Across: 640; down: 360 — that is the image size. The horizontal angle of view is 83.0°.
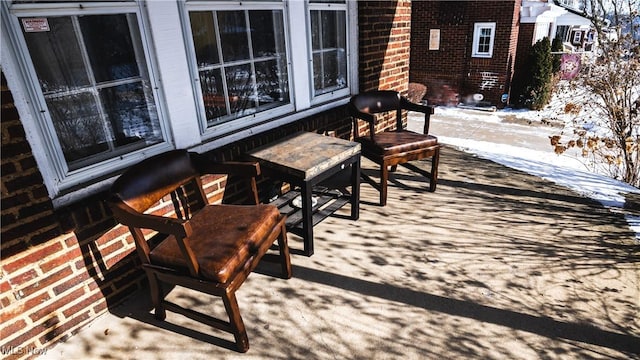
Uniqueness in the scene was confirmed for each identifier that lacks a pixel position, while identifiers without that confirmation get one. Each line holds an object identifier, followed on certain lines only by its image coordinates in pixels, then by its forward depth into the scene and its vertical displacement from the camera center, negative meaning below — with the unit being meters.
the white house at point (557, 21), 12.58 +0.16
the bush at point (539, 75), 12.36 -1.57
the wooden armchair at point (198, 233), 1.83 -1.02
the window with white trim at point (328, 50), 3.72 -0.11
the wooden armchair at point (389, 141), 3.44 -0.99
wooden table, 2.56 -0.89
